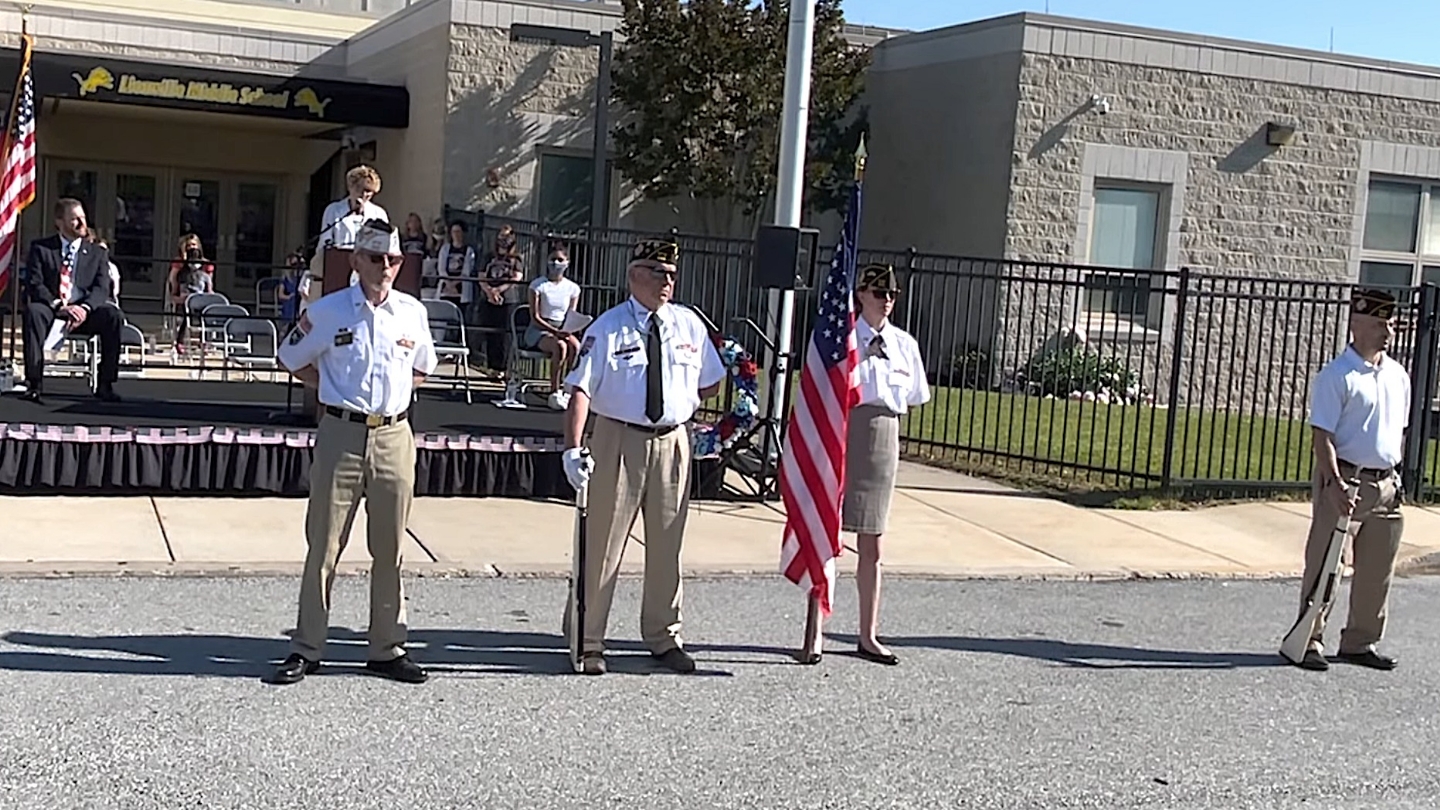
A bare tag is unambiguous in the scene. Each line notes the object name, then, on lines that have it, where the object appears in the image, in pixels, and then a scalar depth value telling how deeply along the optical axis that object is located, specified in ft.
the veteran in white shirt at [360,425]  21.35
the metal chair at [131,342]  43.11
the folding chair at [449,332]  48.92
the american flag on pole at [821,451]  24.44
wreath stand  38.29
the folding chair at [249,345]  47.88
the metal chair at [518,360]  45.01
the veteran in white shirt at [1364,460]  25.57
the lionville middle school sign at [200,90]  66.69
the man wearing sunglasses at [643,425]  22.66
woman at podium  34.65
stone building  69.05
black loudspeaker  36.99
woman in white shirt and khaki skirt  24.86
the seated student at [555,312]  45.60
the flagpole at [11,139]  39.59
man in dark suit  38.60
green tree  67.51
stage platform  33.81
